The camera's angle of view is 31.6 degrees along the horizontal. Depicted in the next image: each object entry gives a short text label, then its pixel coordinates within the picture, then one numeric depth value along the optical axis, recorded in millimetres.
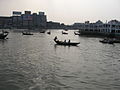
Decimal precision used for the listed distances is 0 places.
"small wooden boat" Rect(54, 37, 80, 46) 47219
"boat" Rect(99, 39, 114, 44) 59034
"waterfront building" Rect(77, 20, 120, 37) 99631
